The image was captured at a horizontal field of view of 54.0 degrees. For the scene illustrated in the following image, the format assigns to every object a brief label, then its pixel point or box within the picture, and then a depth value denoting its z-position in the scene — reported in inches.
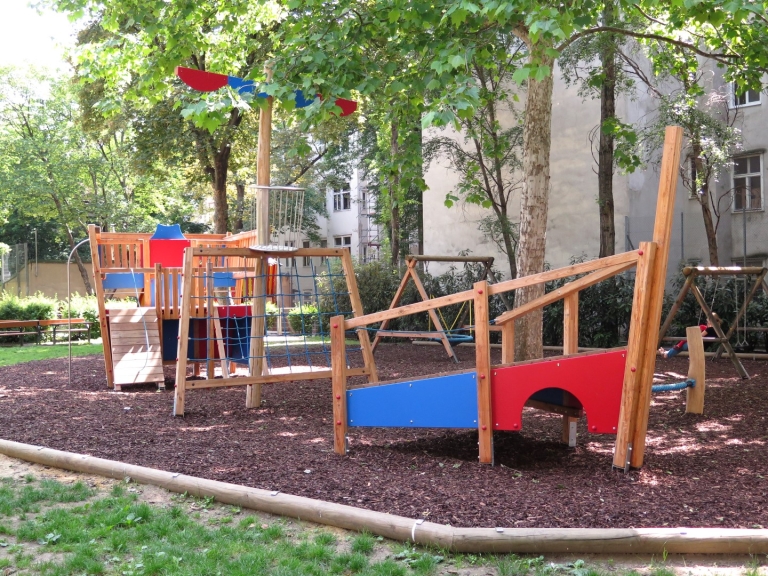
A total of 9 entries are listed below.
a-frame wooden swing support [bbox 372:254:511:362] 482.9
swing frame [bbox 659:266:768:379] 377.7
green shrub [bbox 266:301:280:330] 922.3
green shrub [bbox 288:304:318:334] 850.8
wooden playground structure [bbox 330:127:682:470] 197.0
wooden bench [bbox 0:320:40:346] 715.4
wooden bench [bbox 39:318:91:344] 741.1
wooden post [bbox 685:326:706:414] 300.2
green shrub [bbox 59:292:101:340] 818.8
